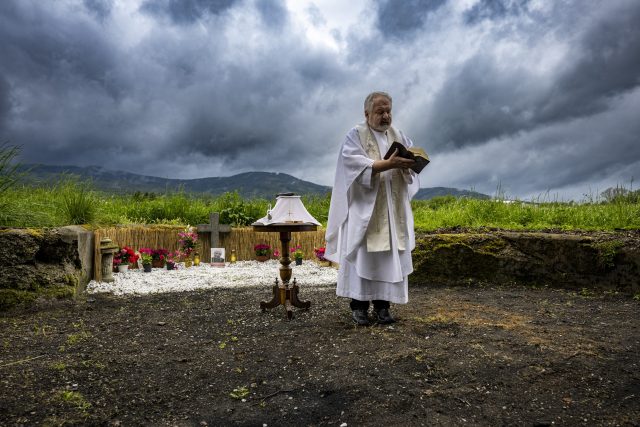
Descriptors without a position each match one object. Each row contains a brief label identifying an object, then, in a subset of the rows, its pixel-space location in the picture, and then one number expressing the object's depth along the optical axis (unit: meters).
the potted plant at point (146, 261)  10.34
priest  4.91
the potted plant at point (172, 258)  10.88
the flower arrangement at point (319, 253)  11.73
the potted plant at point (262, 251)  12.08
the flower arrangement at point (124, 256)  10.02
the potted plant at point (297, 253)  11.79
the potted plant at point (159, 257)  10.93
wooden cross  11.68
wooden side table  5.67
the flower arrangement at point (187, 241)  11.27
